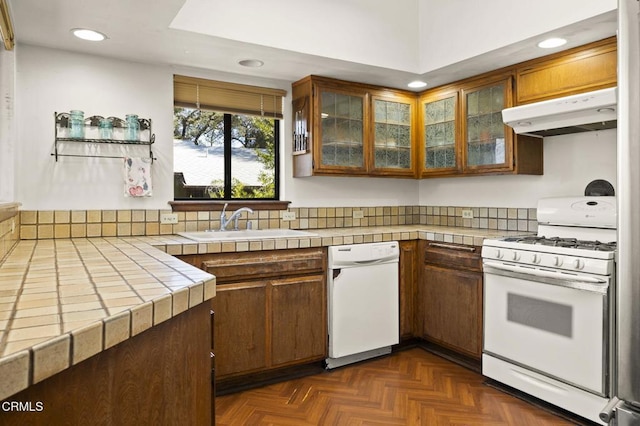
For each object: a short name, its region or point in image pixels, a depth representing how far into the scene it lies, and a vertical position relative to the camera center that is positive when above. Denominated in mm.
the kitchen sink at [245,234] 3000 -165
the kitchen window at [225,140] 3271 +565
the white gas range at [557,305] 2207 -533
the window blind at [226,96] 3176 +880
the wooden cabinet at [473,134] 3121 +601
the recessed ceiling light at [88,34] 2457 +1027
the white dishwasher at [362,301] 2986 -648
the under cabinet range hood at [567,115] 2330 +558
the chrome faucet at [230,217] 3166 -44
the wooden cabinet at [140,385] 854 -400
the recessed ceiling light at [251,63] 3035 +1056
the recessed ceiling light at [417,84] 3629 +1075
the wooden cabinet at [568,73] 2564 +875
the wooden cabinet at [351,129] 3375 +669
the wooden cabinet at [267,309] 2613 -627
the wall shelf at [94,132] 2775 +529
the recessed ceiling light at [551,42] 2634 +1036
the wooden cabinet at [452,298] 2951 -634
